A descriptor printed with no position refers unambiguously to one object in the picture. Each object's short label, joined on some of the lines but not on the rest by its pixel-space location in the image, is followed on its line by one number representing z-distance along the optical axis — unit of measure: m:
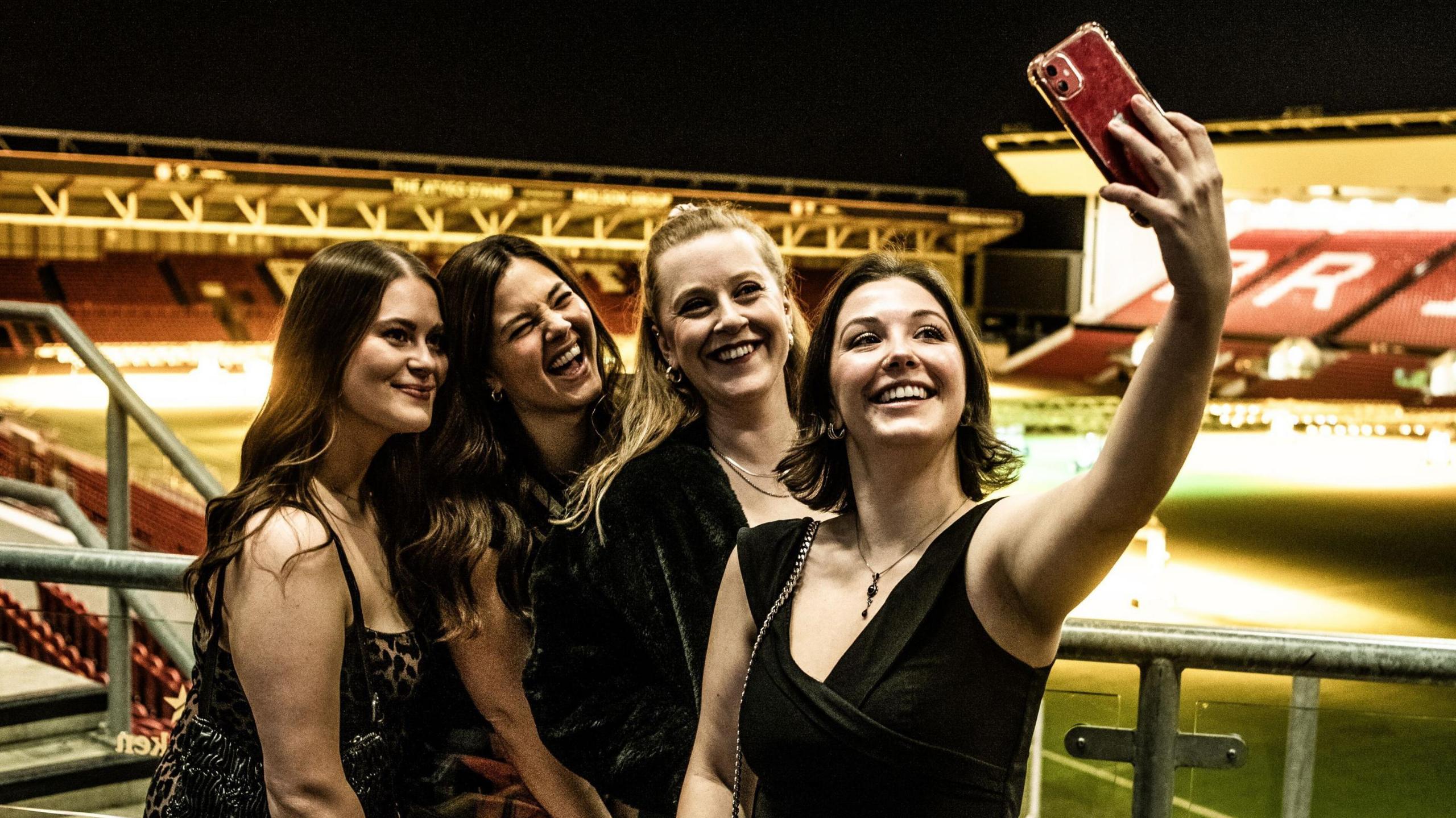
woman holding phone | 1.14
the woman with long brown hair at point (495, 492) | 1.97
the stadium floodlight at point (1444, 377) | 19.72
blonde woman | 1.86
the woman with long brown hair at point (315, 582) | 1.65
